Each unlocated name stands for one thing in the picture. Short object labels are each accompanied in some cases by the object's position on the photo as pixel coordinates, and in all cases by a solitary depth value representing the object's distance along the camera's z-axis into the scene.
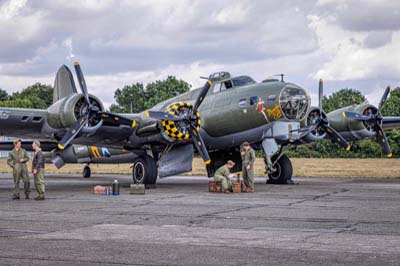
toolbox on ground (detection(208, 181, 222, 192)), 23.50
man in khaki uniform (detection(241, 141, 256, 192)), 23.59
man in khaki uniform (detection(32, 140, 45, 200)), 20.52
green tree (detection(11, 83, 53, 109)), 128.38
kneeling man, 23.16
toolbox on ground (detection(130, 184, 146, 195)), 23.11
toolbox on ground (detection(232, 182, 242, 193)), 23.52
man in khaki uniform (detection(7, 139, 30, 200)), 21.06
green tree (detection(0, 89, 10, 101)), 136.55
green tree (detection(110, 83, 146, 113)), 127.81
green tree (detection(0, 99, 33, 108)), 112.94
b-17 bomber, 25.64
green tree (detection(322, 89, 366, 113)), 88.06
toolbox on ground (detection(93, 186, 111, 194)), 23.19
